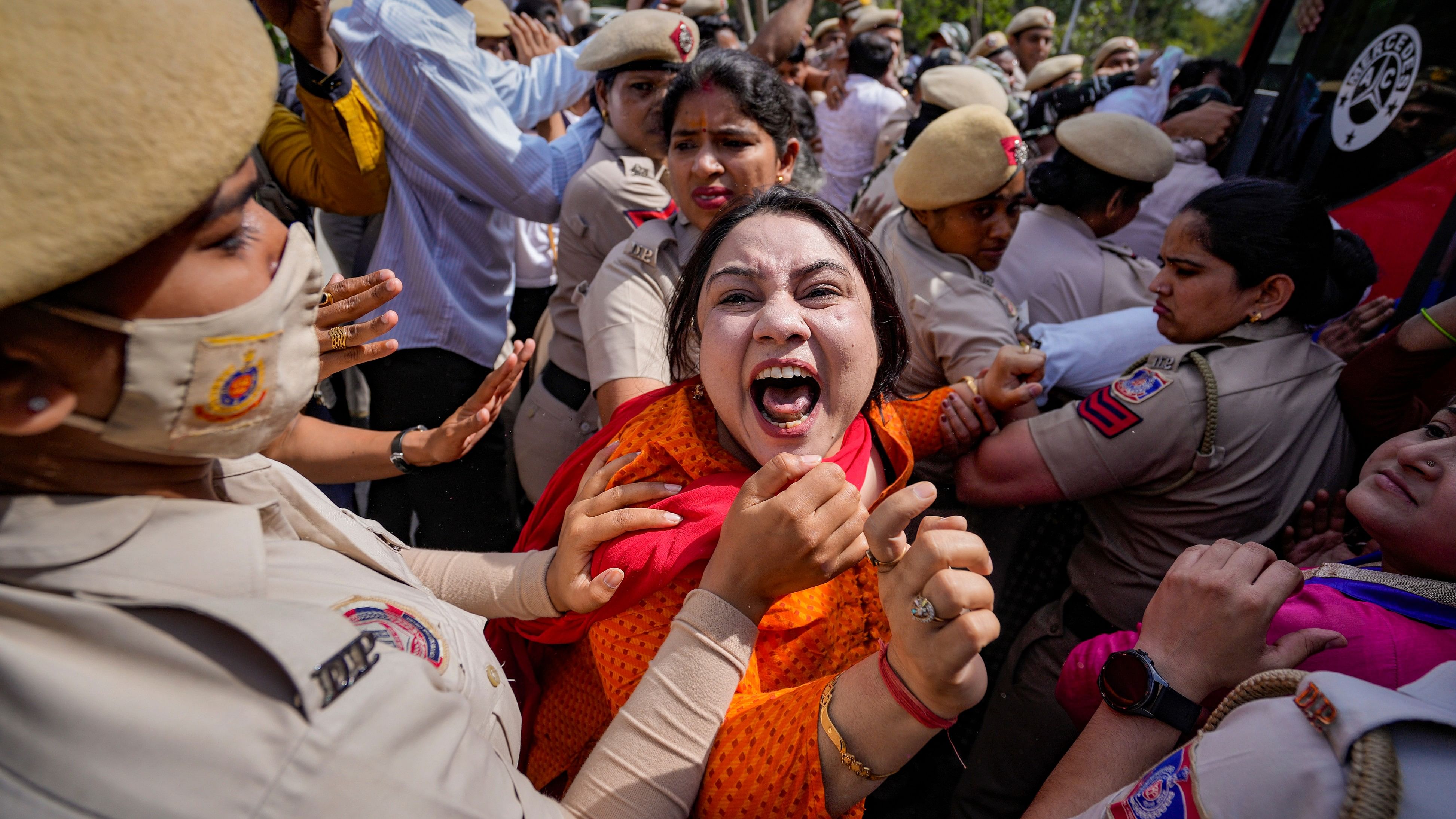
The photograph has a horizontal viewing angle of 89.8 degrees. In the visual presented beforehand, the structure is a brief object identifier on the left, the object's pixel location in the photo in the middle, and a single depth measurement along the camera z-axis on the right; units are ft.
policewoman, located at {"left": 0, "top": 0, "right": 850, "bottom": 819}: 2.35
